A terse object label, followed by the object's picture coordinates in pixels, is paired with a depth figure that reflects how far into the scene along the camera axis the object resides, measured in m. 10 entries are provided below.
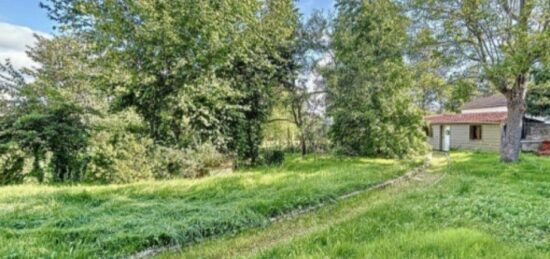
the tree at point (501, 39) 10.41
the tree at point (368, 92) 14.66
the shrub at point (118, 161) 9.49
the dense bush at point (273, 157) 14.59
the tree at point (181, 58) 10.49
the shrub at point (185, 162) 10.38
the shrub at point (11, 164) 9.37
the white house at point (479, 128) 19.62
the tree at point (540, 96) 13.72
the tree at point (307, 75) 16.25
